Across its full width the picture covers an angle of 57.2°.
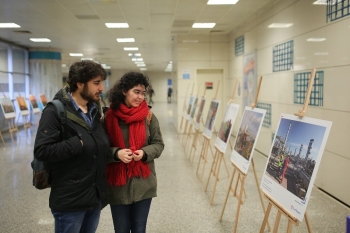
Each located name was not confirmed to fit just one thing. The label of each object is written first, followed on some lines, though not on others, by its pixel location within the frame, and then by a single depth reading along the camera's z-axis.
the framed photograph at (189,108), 7.74
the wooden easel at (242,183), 3.09
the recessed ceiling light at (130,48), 13.83
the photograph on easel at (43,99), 13.23
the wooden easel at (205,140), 5.25
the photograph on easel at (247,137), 3.09
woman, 2.14
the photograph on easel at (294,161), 2.01
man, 1.78
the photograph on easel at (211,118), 5.18
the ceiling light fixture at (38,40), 11.50
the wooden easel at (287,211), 2.07
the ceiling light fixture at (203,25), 8.88
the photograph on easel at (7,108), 9.24
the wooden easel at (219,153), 4.17
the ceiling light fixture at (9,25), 8.70
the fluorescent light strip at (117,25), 8.55
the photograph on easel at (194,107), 7.16
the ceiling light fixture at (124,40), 11.23
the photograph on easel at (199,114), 6.22
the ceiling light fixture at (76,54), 16.02
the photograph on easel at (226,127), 4.08
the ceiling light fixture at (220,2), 6.44
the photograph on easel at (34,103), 12.18
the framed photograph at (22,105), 10.88
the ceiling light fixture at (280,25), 5.88
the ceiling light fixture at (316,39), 4.68
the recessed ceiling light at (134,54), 16.22
